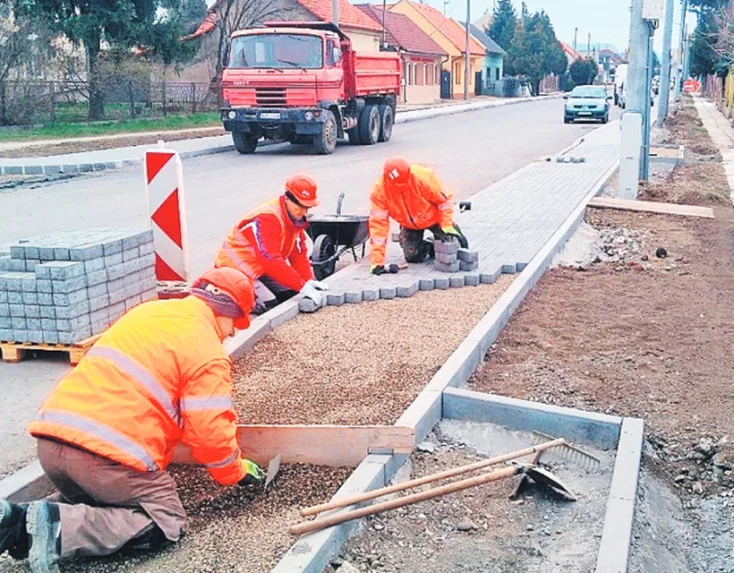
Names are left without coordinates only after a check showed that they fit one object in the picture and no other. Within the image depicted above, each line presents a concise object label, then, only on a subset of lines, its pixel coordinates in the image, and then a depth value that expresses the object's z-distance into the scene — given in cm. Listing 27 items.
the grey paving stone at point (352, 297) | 744
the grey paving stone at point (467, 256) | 816
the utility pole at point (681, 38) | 5069
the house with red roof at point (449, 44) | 6806
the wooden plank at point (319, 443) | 445
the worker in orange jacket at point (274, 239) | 664
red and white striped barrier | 735
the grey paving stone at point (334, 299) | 736
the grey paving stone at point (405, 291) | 761
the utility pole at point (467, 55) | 5769
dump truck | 1978
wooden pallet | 605
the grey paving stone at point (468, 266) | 819
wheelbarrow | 831
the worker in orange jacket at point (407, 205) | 793
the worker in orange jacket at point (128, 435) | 356
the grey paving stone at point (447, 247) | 809
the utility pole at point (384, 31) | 4818
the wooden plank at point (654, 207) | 1241
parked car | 3425
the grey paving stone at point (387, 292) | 758
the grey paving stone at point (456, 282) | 794
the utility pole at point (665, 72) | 3262
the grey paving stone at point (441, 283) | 788
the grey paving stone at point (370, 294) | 750
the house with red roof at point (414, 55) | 5534
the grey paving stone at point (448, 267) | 816
